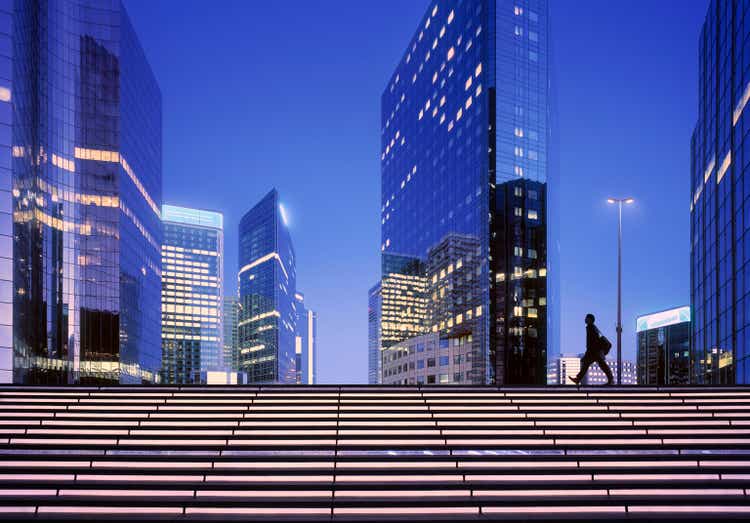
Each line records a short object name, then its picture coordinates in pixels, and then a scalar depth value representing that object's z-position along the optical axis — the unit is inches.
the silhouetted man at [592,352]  620.7
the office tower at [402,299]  5012.3
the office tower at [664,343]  4708.4
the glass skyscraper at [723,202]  1168.2
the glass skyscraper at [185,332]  7347.4
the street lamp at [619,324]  907.5
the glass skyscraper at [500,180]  3902.6
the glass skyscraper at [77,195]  1675.7
